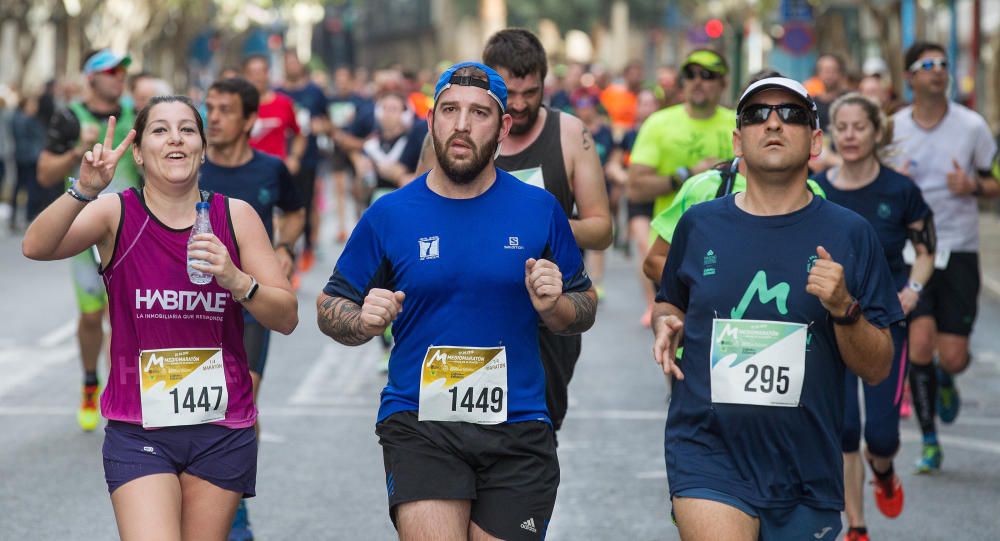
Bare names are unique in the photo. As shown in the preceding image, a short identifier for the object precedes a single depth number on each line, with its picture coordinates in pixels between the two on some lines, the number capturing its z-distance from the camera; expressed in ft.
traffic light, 231.91
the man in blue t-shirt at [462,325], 31.24
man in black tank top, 42.55
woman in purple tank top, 33.09
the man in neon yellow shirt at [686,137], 58.95
